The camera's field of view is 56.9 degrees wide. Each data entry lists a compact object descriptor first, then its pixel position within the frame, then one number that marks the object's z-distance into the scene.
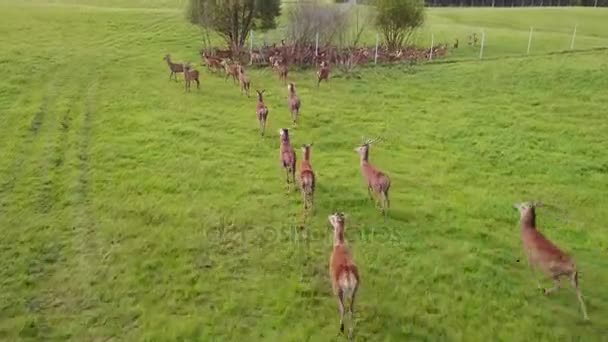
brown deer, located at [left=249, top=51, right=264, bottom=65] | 30.43
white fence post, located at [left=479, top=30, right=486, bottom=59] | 34.06
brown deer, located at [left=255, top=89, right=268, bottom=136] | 17.66
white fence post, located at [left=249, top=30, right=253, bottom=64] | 30.62
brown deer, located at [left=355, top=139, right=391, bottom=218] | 11.77
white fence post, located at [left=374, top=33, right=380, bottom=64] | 31.67
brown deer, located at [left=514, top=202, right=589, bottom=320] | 8.60
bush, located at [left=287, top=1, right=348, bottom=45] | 34.91
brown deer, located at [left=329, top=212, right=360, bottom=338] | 7.86
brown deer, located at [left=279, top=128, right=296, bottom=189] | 13.20
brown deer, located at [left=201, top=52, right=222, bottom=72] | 27.55
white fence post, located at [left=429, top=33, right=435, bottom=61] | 33.44
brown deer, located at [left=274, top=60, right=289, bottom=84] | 25.72
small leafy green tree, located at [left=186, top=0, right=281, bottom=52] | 32.50
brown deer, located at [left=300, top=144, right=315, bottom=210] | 11.58
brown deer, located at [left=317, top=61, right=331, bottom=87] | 25.16
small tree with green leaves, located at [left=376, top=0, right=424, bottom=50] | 36.03
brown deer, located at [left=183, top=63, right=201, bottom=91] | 23.73
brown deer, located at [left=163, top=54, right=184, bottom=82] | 25.53
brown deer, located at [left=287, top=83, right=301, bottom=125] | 18.97
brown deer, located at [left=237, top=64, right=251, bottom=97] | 23.09
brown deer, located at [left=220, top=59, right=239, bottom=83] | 25.16
